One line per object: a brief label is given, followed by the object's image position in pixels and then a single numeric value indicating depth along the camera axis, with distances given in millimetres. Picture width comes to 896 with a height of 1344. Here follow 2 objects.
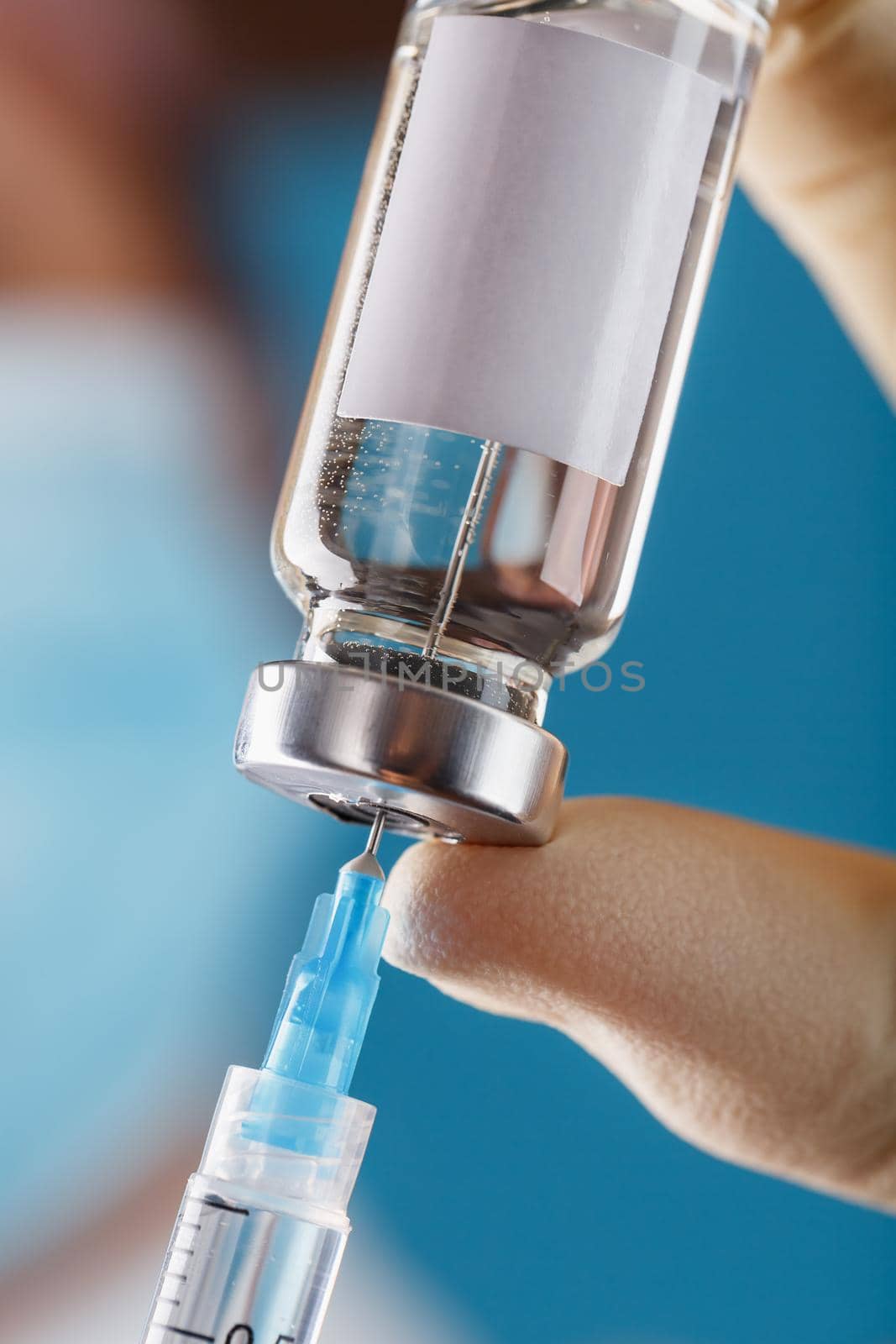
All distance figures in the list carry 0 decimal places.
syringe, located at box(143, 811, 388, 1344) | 199
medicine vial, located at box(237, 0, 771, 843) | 199
